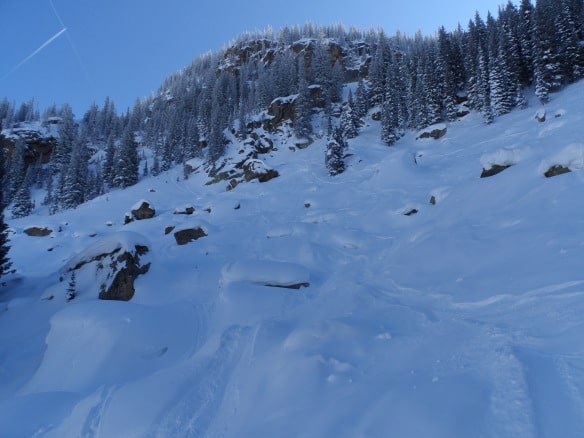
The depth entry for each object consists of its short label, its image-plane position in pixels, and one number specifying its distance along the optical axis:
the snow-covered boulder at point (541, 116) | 25.37
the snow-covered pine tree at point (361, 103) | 57.50
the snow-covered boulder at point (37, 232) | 27.72
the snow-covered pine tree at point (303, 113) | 59.97
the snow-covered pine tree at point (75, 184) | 57.95
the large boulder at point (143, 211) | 29.23
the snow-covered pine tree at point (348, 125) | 49.22
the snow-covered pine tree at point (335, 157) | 35.34
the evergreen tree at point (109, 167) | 67.44
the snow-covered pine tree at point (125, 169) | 62.41
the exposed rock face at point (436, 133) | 37.28
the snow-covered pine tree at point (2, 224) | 14.96
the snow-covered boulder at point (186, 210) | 28.91
